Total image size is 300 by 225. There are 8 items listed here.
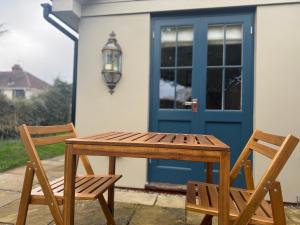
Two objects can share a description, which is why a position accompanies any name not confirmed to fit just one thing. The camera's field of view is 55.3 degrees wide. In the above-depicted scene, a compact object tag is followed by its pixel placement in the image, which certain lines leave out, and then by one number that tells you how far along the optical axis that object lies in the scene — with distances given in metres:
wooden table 1.61
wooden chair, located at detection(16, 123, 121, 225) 1.87
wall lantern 3.89
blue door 3.63
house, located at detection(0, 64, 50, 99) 20.55
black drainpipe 4.05
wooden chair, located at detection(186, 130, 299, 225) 1.57
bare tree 10.54
